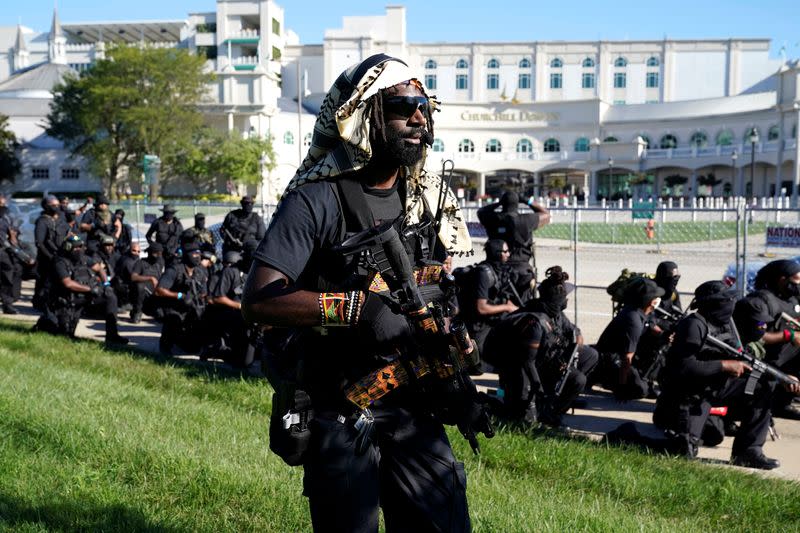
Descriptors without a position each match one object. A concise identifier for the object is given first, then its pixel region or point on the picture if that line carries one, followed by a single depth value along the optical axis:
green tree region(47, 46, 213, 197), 63.09
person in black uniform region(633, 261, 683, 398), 7.65
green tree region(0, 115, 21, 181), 70.06
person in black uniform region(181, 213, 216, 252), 12.12
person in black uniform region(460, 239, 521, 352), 8.31
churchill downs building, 76.69
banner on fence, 11.03
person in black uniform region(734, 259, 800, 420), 7.07
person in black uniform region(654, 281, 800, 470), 6.17
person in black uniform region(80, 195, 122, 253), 15.01
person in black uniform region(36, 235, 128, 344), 10.95
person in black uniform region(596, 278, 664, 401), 7.41
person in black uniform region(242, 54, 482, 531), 2.62
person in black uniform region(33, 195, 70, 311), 13.14
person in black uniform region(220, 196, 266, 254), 14.34
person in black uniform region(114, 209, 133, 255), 15.65
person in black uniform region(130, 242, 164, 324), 13.20
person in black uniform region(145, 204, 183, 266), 16.27
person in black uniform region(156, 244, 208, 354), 10.32
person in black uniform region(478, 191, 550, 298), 9.40
